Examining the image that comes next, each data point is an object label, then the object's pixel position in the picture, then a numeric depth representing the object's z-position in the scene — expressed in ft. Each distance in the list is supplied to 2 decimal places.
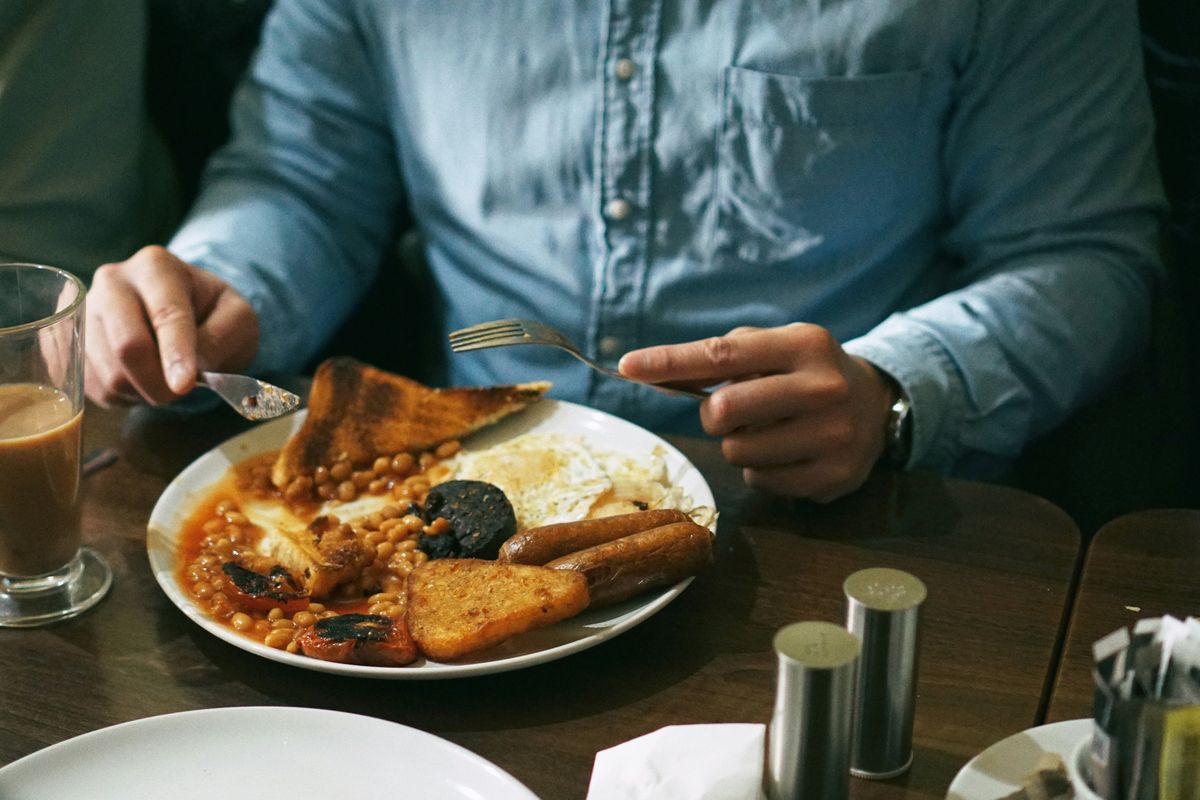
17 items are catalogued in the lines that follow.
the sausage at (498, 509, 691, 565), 3.83
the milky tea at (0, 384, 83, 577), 3.83
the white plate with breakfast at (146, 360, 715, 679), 3.52
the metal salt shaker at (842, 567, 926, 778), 2.84
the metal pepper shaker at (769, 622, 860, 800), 2.62
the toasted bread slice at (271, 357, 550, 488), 4.79
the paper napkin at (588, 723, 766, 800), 2.86
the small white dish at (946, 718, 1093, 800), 2.87
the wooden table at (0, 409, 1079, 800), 3.34
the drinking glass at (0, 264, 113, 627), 3.84
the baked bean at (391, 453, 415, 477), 4.78
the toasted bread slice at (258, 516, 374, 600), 3.90
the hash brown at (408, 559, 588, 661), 3.46
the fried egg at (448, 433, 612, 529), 4.37
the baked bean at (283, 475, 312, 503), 4.58
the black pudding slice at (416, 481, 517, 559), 4.05
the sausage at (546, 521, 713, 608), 3.65
